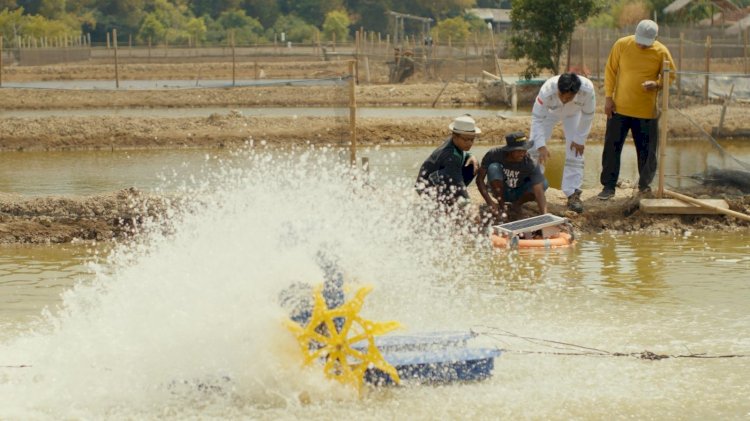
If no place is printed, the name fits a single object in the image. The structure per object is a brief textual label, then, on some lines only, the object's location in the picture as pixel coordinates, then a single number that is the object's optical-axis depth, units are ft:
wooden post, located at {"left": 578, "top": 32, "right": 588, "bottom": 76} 114.99
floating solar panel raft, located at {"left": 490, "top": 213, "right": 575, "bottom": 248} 38.04
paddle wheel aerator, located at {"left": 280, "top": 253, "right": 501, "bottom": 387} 23.00
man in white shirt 42.34
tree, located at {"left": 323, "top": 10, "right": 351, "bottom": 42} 308.81
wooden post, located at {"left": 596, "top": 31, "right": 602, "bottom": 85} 111.57
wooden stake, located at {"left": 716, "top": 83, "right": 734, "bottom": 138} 68.18
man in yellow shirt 42.52
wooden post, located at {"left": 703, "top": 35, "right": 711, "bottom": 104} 68.51
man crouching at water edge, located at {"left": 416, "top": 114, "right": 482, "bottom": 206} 38.93
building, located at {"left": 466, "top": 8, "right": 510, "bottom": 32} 357.61
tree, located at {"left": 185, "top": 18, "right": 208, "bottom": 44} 299.62
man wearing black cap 39.73
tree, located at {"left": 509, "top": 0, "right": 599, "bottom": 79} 115.85
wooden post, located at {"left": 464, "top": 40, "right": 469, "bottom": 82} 138.92
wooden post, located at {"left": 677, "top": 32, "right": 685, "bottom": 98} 99.75
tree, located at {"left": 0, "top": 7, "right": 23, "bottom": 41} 263.90
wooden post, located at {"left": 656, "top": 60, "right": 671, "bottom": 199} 41.82
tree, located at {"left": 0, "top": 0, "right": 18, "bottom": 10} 296.92
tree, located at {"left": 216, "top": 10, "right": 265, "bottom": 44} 308.40
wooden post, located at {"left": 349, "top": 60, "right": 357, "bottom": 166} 47.60
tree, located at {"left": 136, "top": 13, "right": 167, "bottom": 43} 296.10
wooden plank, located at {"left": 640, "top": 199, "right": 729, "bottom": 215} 42.29
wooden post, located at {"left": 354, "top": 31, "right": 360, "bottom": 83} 144.54
